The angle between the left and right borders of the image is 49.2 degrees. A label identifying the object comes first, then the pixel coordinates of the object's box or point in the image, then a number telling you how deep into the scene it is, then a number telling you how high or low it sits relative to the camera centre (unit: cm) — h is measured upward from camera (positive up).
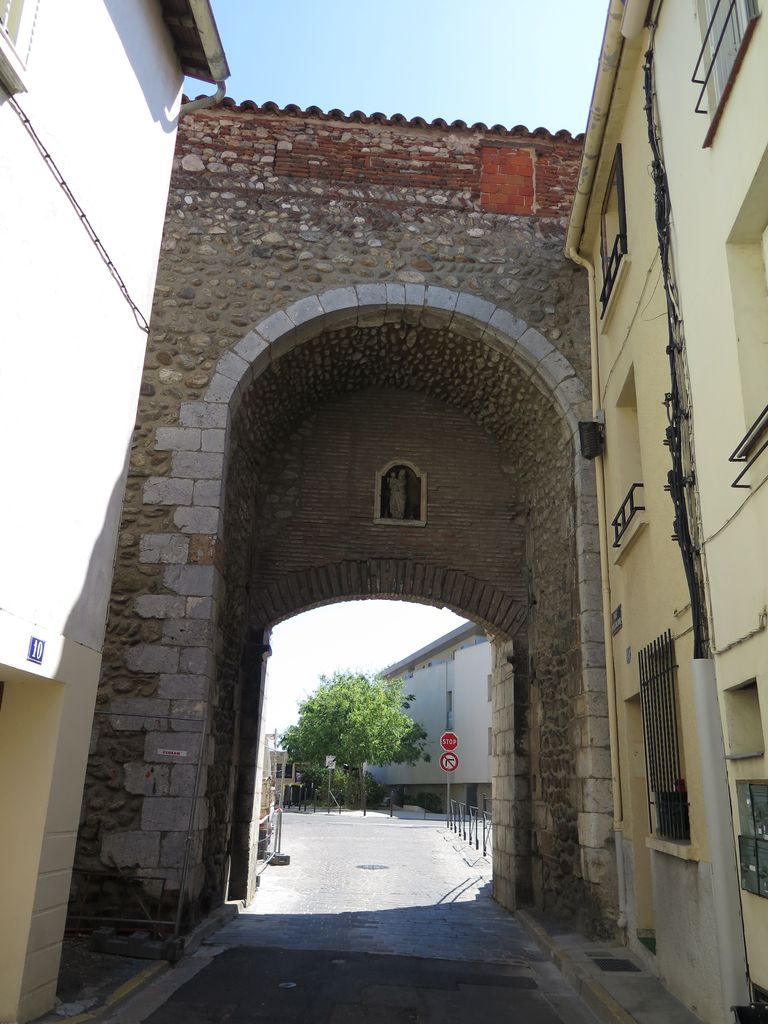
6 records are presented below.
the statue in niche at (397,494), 942 +318
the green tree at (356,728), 3647 +256
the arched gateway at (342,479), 703 +311
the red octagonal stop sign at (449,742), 1484 +84
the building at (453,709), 3409 +353
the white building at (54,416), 411 +192
